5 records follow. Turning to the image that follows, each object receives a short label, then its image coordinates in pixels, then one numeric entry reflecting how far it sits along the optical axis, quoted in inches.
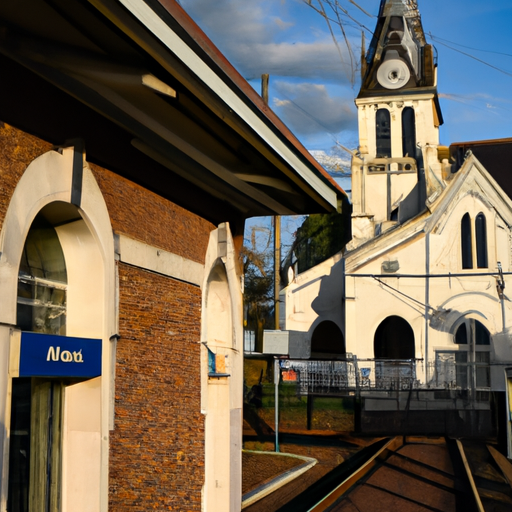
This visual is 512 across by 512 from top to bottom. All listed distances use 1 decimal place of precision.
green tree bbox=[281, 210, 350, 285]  2539.4
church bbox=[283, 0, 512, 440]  1376.7
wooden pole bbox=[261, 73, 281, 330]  1228.5
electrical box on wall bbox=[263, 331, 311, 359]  923.4
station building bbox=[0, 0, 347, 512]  255.1
